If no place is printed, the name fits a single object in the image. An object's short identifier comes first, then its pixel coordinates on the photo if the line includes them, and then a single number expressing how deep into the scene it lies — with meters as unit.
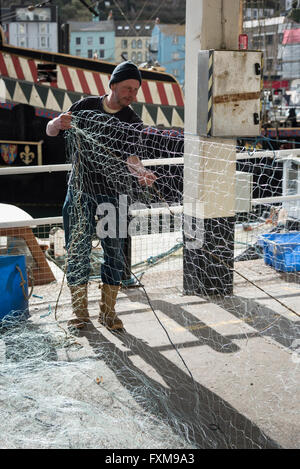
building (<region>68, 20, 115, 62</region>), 67.38
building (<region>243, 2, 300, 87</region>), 43.73
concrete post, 4.86
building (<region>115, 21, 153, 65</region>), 67.75
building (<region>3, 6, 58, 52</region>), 59.47
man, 4.29
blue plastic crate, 5.80
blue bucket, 4.49
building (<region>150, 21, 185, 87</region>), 60.59
